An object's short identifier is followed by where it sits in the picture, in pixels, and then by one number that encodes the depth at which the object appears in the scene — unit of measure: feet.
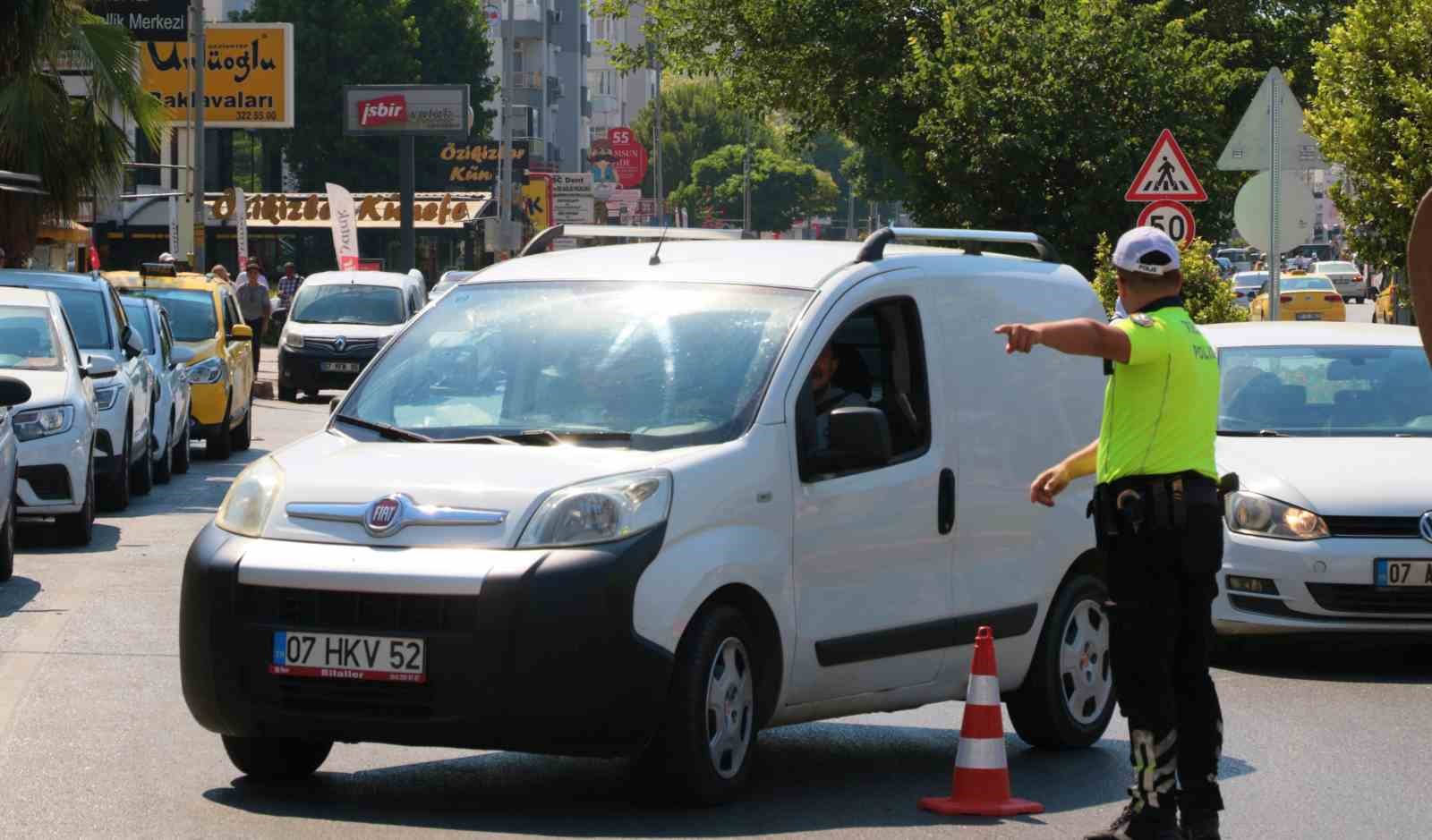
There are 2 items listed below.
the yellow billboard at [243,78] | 230.68
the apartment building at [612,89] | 464.24
